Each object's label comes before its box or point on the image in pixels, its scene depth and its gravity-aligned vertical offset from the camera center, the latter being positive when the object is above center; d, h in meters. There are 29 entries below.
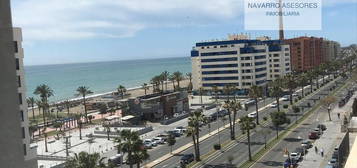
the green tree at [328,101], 75.82 -9.40
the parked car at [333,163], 39.42 -11.32
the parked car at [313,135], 54.81 -11.42
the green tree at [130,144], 34.59 -7.36
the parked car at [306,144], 49.70 -11.61
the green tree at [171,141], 50.94 -10.65
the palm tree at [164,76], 127.69 -5.28
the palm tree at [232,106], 57.88 -7.29
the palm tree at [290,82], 91.14 -6.64
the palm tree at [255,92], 71.94 -6.60
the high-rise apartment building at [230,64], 117.69 -1.90
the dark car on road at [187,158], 46.62 -12.05
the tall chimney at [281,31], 163.32 +11.39
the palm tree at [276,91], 75.69 -6.92
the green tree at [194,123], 45.66 -7.53
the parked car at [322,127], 59.26 -11.16
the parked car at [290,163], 42.28 -11.89
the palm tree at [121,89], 112.39 -8.36
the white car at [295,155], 44.58 -11.74
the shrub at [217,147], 52.19 -11.95
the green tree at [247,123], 46.78 -8.07
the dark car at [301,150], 46.86 -11.74
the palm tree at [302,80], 101.65 -6.73
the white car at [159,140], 59.31 -12.27
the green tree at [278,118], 55.44 -8.98
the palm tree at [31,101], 93.97 -8.83
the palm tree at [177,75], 123.84 -5.08
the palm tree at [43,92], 90.50 -6.65
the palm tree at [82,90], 94.54 -6.63
